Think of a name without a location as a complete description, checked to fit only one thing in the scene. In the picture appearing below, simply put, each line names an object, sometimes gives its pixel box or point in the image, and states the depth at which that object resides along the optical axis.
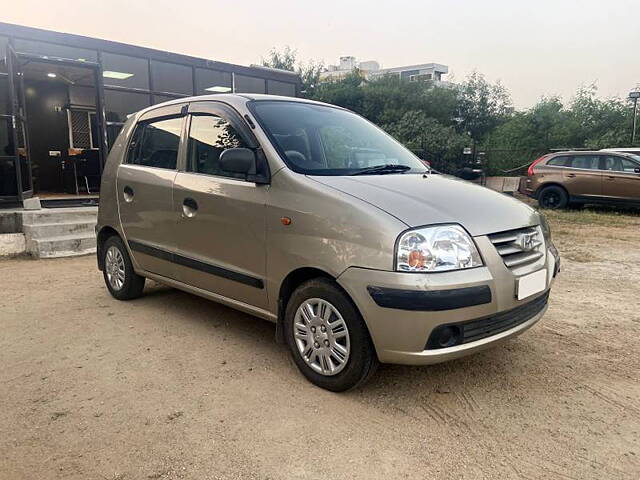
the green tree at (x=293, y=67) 33.41
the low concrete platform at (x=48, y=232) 6.95
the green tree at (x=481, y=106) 32.62
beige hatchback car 2.55
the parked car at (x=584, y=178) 11.16
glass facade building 7.64
